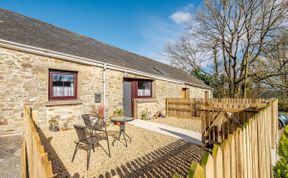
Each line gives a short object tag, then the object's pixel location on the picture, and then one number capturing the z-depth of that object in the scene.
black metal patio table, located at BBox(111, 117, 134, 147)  4.31
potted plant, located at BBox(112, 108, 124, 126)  6.75
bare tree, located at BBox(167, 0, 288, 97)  11.59
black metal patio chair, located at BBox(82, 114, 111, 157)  3.42
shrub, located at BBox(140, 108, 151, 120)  8.04
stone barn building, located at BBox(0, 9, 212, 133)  4.47
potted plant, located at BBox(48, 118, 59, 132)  5.02
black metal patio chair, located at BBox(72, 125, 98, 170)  3.22
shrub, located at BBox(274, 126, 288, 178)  2.24
